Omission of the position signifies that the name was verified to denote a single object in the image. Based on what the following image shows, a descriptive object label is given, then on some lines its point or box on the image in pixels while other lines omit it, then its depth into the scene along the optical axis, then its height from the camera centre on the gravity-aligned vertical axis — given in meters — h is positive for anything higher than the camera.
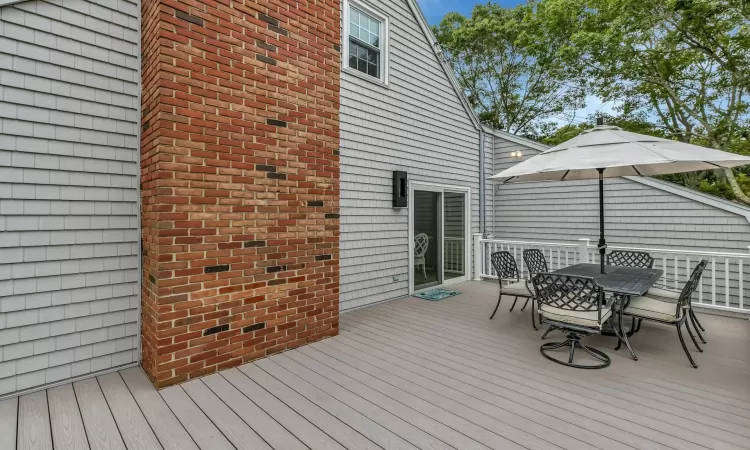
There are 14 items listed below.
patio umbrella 3.03 +0.62
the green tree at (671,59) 9.12 +4.83
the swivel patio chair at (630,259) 4.85 -0.52
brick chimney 2.72 +0.39
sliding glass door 6.23 -0.24
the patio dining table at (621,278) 3.31 -0.61
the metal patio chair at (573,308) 3.12 -0.80
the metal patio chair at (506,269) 4.61 -0.64
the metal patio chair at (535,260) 5.08 -0.56
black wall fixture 5.70 +0.54
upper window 5.27 +2.83
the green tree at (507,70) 13.59 +6.31
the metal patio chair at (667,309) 3.20 -0.85
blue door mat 5.74 -1.23
